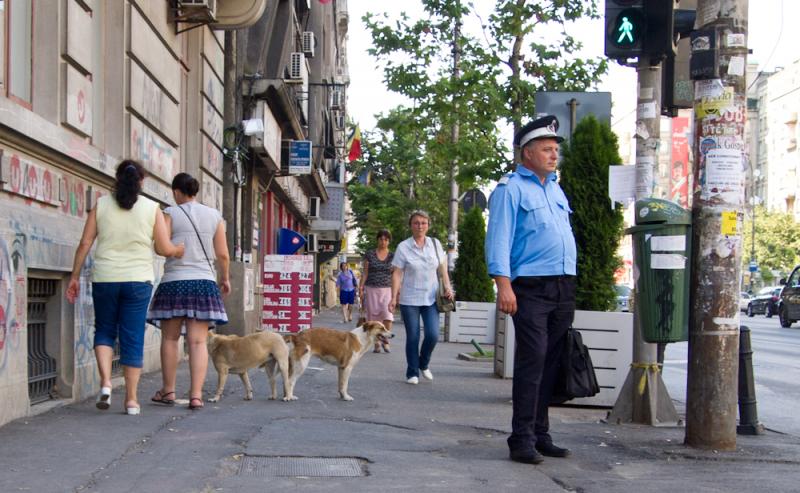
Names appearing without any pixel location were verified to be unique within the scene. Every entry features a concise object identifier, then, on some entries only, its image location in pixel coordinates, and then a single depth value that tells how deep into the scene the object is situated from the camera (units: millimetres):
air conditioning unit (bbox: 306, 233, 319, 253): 37094
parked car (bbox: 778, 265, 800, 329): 38031
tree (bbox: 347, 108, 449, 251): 47125
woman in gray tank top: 8672
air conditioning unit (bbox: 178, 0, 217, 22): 12758
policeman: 6594
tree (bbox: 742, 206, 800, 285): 84000
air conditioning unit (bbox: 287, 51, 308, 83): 25516
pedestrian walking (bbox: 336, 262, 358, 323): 34094
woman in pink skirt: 16703
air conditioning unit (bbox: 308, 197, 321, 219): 41500
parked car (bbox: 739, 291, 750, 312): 72100
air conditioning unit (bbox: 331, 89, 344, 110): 45250
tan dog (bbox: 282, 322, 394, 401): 9867
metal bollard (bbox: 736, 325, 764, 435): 8477
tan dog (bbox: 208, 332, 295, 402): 9414
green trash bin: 7473
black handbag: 6844
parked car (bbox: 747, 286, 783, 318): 58734
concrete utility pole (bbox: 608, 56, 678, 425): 8766
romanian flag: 50188
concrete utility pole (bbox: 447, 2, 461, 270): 30562
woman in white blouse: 11938
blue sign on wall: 24923
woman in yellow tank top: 8055
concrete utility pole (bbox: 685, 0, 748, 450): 7270
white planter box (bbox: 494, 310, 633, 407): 10328
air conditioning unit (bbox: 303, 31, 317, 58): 29859
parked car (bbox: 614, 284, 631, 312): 43766
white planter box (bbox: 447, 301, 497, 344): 22156
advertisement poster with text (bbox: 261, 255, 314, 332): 17797
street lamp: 87500
